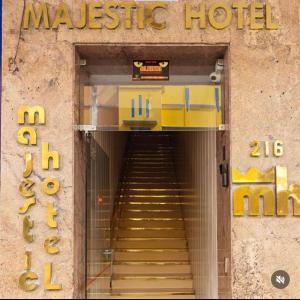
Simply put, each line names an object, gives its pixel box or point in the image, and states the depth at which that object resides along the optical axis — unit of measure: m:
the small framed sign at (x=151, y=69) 5.16
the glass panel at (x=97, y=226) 5.34
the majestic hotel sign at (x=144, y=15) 4.75
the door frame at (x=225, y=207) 4.76
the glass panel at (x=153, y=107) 5.07
